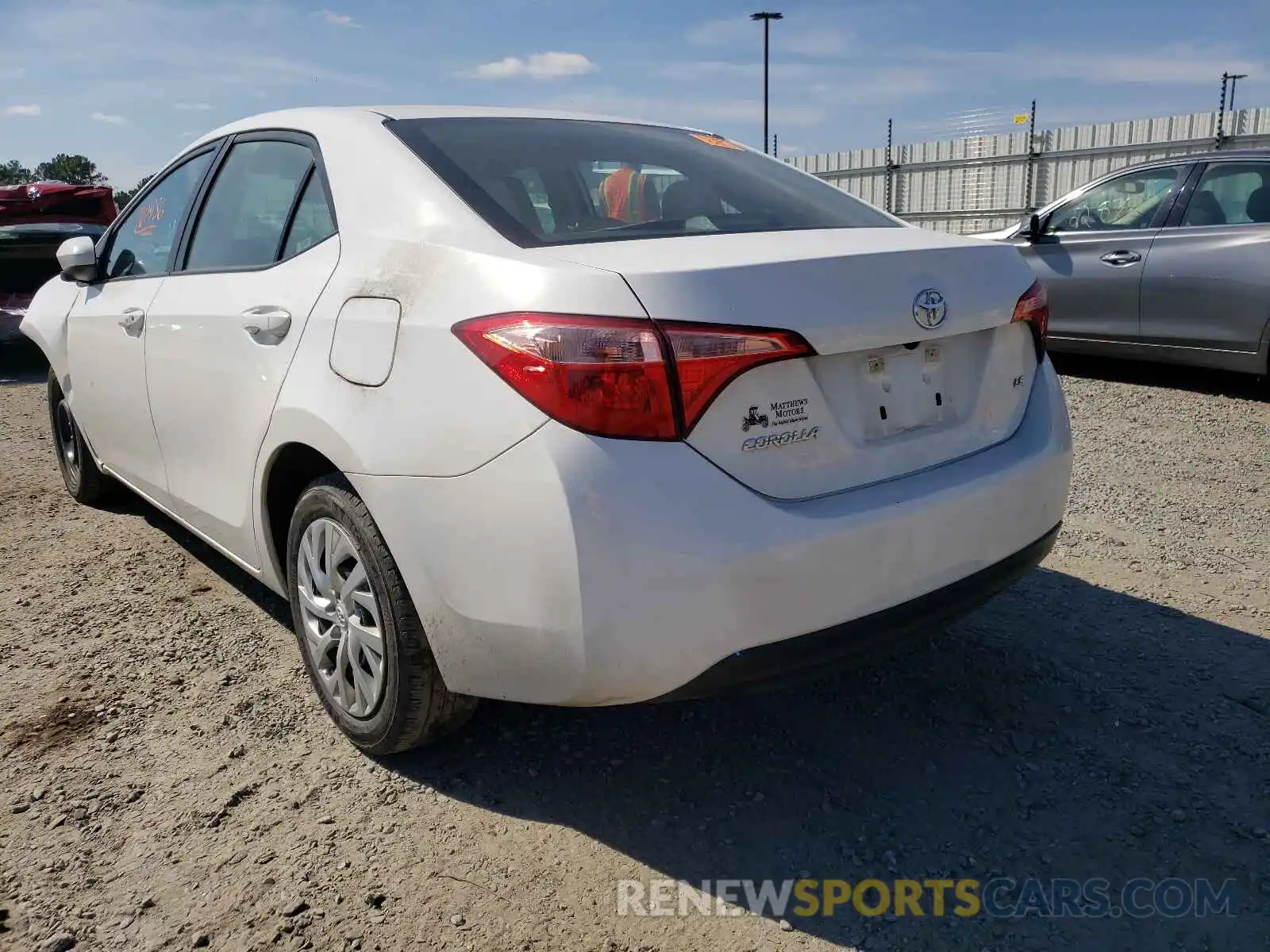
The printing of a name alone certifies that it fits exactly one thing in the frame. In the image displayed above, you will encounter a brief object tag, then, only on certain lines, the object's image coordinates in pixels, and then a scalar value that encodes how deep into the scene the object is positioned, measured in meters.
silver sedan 6.21
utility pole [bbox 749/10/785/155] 28.09
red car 8.97
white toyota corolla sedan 1.96
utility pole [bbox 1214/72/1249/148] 16.78
